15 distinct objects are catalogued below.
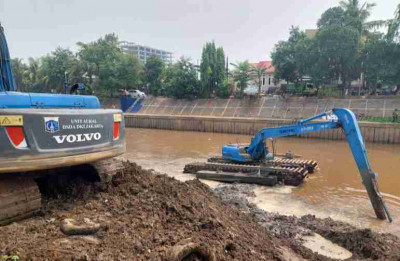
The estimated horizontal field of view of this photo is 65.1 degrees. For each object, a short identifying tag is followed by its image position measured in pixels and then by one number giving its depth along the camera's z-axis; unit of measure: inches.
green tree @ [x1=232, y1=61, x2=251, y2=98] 1322.6
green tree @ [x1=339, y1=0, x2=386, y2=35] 1076.2
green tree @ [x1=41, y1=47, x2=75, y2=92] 1727.4
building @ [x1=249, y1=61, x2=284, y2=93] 1770.4
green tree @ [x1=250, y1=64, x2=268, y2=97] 1339.6
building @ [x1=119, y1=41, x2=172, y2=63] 4981.8
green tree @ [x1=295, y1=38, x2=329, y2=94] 1090.1
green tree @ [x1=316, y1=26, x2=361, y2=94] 1007.6
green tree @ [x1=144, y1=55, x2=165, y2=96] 1631.3
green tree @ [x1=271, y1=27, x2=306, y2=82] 1259.8
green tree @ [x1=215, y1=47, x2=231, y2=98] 1315.2
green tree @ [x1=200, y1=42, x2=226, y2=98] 1357.0
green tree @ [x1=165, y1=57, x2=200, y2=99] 1353.3
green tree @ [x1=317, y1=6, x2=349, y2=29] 1087.6
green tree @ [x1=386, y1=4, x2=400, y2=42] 991.0
